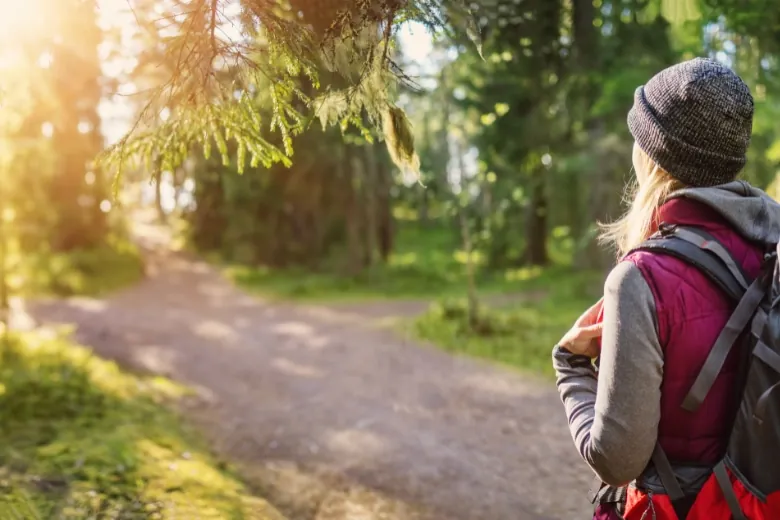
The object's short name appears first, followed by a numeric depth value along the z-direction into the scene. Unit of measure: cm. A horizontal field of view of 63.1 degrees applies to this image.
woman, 167
